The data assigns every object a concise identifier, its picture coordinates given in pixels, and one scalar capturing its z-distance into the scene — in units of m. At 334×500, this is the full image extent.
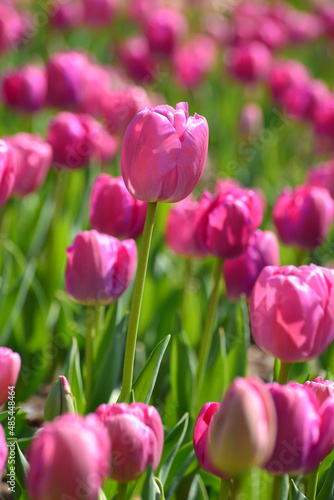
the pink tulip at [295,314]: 1.32
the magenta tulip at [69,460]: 1.16
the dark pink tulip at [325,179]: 1.80
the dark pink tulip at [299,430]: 1.23
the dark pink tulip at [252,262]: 1.53
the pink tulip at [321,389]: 1.29
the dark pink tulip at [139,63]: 3.09
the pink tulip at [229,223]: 1.47
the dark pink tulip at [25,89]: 2.23
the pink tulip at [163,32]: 3.20
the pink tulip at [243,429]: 1.18
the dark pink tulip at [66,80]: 2.17
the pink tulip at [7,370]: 1.30
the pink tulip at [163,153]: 1.30
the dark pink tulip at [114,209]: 1.51
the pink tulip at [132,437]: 1.24
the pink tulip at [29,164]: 1.66
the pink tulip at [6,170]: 1.40
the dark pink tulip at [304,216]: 1.60
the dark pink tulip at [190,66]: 3.31
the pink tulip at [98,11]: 3.50
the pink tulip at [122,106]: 2.07
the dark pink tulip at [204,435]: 1.29
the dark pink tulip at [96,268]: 1.43
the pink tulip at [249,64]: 3.16
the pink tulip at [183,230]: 1.61
